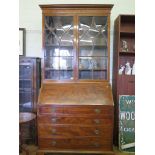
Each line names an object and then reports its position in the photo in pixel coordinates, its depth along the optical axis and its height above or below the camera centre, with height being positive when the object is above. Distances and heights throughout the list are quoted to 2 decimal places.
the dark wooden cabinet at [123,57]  3.25 +0.20
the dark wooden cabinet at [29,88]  3.24 -0.29
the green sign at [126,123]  3.20 -0.81
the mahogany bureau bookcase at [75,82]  2.85 -0.18
